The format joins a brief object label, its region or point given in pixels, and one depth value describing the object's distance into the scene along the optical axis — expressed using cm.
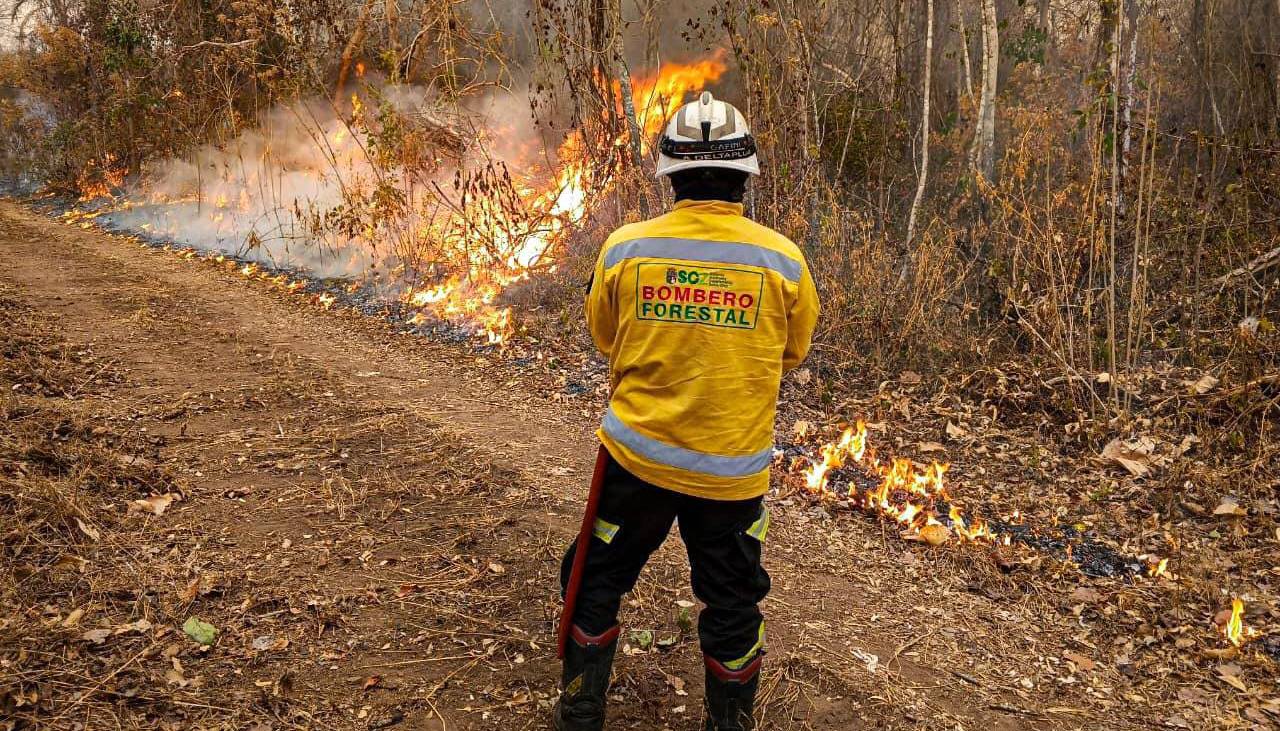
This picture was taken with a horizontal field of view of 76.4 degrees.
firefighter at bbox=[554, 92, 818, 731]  258
